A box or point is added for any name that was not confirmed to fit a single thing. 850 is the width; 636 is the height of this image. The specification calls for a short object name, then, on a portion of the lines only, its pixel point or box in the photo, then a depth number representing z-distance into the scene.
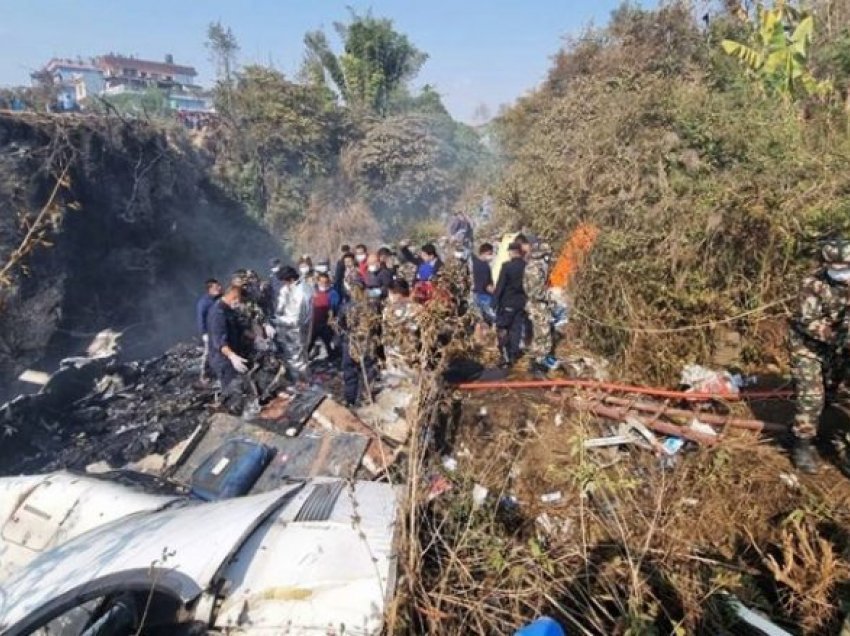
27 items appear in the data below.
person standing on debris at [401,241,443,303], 7.55
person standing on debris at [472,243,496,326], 7.77
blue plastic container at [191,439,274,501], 4.79
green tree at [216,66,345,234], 18.41
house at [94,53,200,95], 57.97
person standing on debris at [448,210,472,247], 12.70
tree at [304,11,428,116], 22.48
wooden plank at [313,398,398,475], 5.80
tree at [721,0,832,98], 8.76
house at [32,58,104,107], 65.31
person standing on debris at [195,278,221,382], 6.94
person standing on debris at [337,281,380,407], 5.50
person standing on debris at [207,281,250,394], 5.96
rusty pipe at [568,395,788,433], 4.55
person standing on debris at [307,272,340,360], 7.02
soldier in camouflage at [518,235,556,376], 6.48
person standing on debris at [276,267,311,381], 6.74
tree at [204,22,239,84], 20.13
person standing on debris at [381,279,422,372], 4.81
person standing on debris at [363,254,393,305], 7.45
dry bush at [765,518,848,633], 2.90
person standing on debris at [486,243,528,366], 6.24
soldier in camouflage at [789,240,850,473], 3.92
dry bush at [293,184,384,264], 18.88
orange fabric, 7.46
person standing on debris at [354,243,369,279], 8.29
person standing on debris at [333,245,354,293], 8.48
